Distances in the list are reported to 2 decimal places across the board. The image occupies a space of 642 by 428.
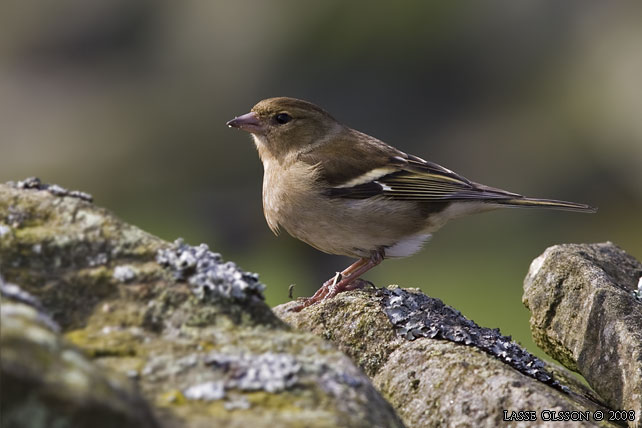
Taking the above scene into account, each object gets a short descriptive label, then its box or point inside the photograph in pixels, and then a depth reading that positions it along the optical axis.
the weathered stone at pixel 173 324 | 5.15
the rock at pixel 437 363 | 7.06
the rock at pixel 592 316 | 7.98
